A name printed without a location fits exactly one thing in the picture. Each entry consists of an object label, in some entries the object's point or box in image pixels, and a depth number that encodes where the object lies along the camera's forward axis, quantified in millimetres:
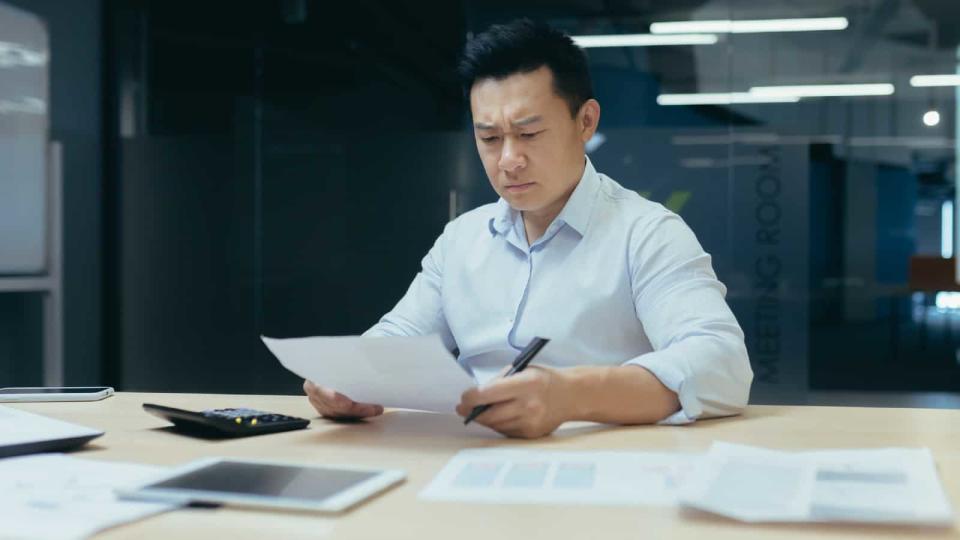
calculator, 1380
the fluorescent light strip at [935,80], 4383
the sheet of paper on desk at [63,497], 896
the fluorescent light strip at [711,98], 4484
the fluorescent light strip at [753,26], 4441
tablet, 969
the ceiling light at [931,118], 4406
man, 1845
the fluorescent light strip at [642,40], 4516
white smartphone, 1829
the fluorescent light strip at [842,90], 4441
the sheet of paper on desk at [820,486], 892
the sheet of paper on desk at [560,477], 1005
